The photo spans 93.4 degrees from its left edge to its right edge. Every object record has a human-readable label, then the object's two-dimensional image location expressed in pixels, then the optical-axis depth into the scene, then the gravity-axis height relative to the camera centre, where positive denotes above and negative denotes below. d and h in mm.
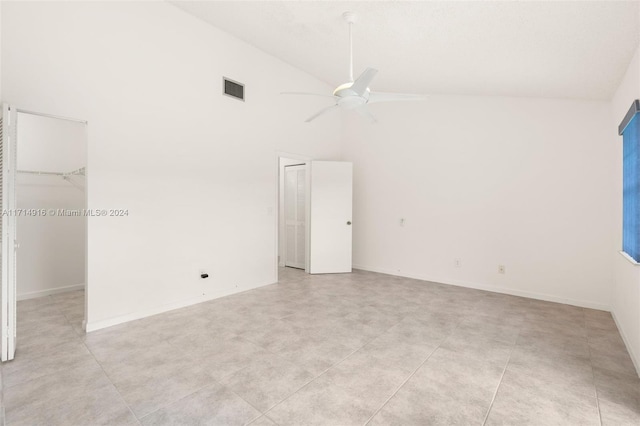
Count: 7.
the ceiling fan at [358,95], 2508 +1063
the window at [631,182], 2387 +281
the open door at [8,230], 2301 -146
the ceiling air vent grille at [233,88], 3984 +1674
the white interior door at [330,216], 5398 -61
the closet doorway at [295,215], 5707 -49
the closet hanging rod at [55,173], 3905 +514
